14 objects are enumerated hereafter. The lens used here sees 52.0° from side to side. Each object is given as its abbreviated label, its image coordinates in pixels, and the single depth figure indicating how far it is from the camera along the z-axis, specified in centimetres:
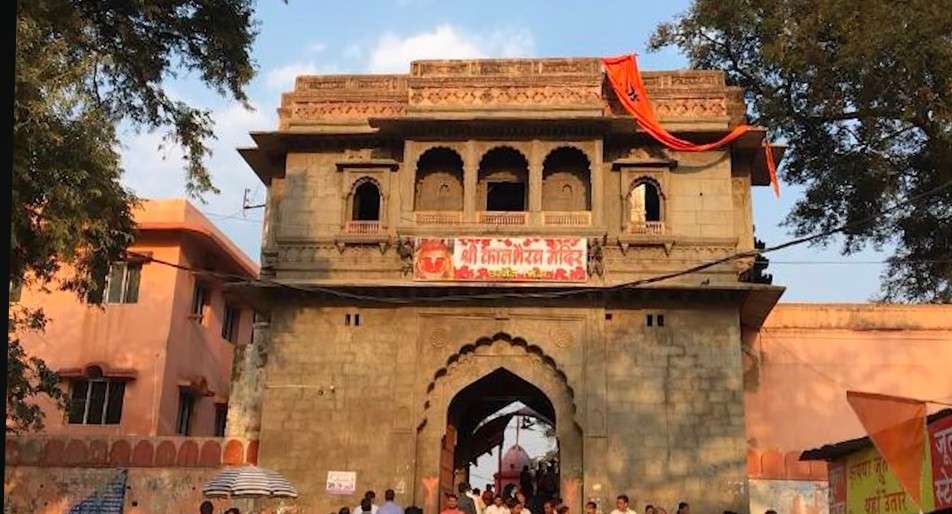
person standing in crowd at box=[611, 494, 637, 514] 1241
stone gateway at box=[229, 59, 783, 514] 1722
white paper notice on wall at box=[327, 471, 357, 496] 1714
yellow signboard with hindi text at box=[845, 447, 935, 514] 679
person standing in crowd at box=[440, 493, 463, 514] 1165
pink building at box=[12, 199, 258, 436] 2209
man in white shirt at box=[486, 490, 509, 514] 1273
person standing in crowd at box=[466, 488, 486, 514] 1482
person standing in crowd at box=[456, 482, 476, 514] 1369
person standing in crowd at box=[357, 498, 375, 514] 1203
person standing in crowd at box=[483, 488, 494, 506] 1304
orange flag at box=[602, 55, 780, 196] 1809
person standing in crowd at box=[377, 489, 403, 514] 1244
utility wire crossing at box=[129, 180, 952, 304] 1730
